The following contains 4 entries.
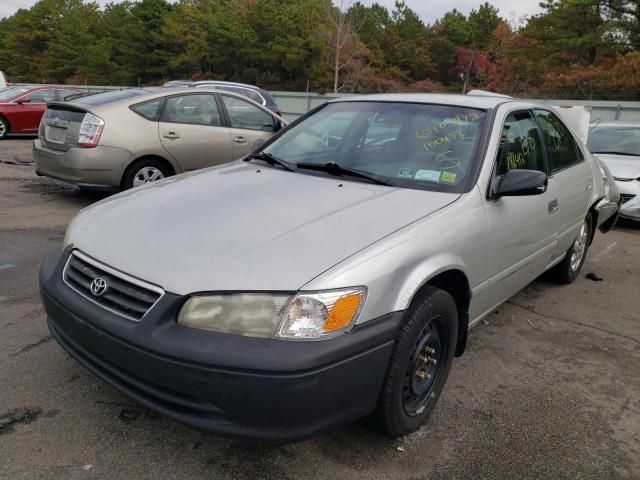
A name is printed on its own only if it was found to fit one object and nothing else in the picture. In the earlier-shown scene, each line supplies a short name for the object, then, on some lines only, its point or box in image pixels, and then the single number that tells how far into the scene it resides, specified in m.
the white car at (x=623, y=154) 7.48
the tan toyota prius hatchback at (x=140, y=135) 6.21
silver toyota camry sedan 1.99
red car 13.74
